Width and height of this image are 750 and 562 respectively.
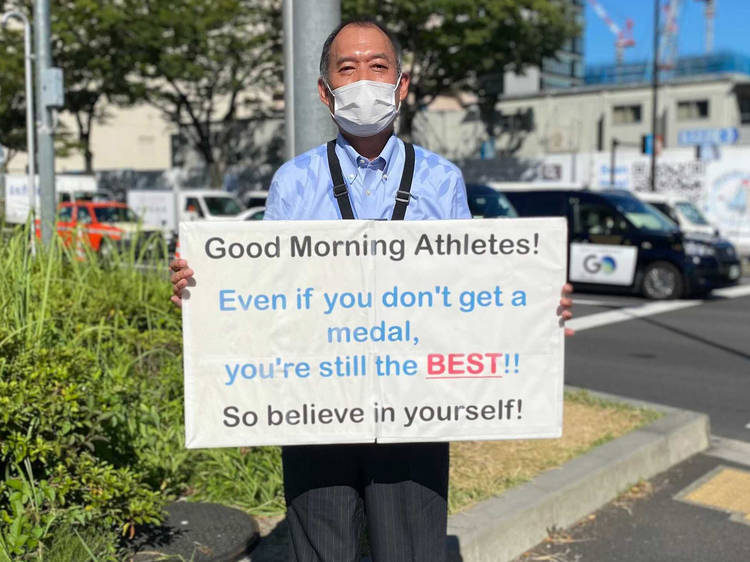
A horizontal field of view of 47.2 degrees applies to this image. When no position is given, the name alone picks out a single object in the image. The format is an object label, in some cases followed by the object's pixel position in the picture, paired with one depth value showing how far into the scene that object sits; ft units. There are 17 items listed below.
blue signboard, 116.26
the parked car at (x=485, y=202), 28.02
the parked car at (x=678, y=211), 58.85
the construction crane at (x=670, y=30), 225.15
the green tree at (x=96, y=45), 84.84
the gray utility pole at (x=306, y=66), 12.29
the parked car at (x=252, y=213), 56.61
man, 7.51
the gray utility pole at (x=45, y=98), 34.96
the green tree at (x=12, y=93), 91.66
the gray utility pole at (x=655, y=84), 84.66
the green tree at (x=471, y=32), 75.77
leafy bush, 9.64
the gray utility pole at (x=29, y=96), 44.60
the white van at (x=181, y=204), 73.51
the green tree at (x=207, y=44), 85.05
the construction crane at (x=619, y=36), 278.17
